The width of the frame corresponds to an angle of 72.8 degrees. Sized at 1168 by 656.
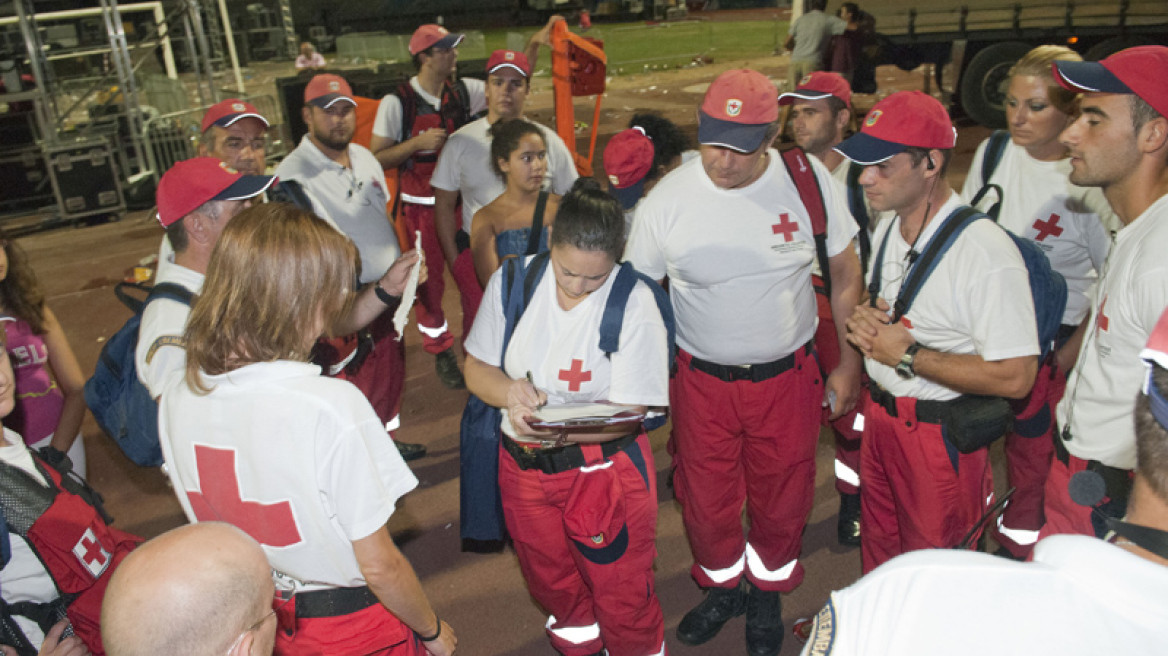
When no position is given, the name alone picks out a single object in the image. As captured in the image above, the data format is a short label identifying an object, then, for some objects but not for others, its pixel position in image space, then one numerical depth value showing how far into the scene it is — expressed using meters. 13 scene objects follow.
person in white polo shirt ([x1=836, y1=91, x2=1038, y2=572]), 2.53
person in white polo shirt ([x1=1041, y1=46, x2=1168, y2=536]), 2.20
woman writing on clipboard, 2.52
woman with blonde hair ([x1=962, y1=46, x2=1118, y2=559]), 3.34
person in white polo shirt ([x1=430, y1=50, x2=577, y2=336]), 4.72
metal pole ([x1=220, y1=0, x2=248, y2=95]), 14.05
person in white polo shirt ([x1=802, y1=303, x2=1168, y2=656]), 1.01
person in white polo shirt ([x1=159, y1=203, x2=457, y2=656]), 1.76
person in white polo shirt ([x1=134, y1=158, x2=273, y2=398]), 2.55
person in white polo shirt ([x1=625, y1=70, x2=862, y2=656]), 2.98
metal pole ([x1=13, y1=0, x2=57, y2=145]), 9.72
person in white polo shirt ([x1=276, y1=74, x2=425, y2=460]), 4.22
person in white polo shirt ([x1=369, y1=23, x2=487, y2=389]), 5.45
